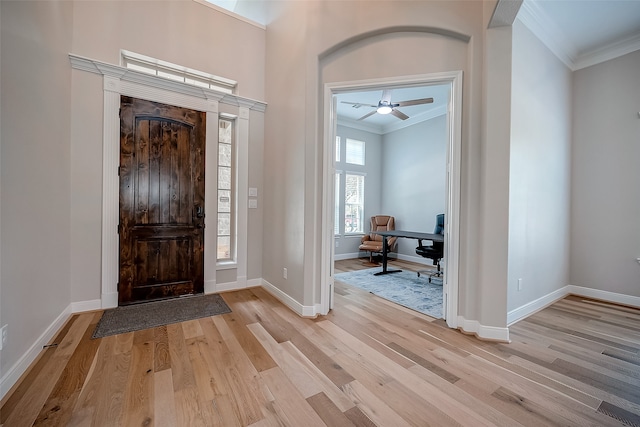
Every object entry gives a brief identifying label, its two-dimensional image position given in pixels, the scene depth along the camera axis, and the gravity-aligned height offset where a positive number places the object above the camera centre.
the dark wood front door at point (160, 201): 3.03 +0.09
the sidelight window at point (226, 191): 3.71 +0.27
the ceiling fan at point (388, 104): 3.88 +1.71
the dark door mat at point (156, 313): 2.47 -1.14
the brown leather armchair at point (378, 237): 6.05 -0.61
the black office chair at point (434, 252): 4.29 -0.66
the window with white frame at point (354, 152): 6.58 +1.55
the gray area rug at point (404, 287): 3.21 -1.15
